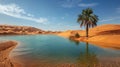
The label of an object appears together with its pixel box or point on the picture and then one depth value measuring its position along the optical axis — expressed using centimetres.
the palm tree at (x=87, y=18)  2032
